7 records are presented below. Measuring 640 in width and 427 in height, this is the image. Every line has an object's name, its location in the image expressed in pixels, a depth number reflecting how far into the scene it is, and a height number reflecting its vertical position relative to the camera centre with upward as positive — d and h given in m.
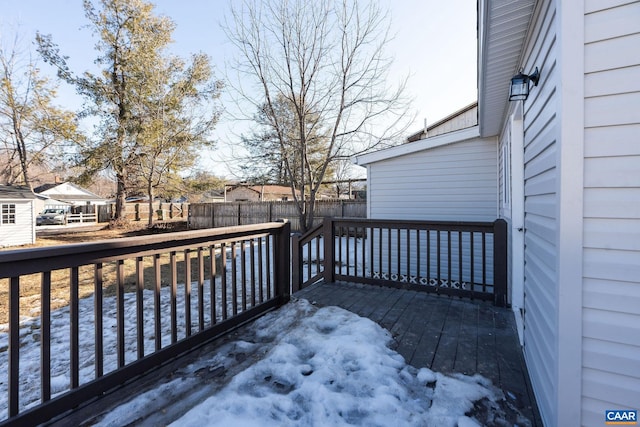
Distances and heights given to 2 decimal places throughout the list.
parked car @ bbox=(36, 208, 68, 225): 21.22 -0.79
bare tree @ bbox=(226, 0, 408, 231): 7.40 +3.71
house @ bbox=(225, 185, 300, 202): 26.74 +1.27
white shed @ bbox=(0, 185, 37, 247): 11.75 -0.38
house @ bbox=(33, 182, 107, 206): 27.25 +1.22
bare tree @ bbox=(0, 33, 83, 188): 13.32 +4.34
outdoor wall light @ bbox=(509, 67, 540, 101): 2.02 +0.81
